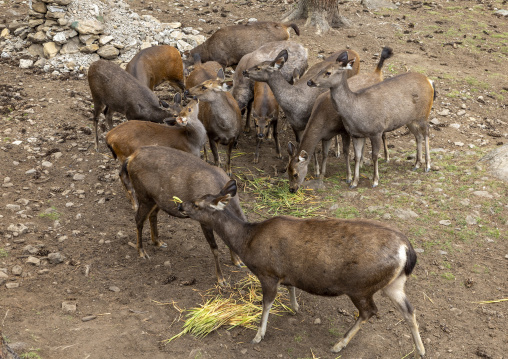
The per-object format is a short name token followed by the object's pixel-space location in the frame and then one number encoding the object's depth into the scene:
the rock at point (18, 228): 7.65
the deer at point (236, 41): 12.59
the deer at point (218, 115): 9.54
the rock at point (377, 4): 16.42
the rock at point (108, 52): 12.84
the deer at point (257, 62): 11.11
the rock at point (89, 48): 12.80
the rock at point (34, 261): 7.07
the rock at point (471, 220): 8.12
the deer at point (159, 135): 8.37
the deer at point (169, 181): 6.90
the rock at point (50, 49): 12.86
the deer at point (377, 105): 9.05
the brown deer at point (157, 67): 11.01
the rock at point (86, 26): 12.75
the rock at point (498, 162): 9.00
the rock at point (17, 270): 6.85
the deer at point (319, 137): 9.16
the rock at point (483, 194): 8.62
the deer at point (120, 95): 9.93
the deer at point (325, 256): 5.53
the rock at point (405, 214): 8.31
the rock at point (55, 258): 7.18
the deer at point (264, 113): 10.21
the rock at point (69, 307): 6.28
